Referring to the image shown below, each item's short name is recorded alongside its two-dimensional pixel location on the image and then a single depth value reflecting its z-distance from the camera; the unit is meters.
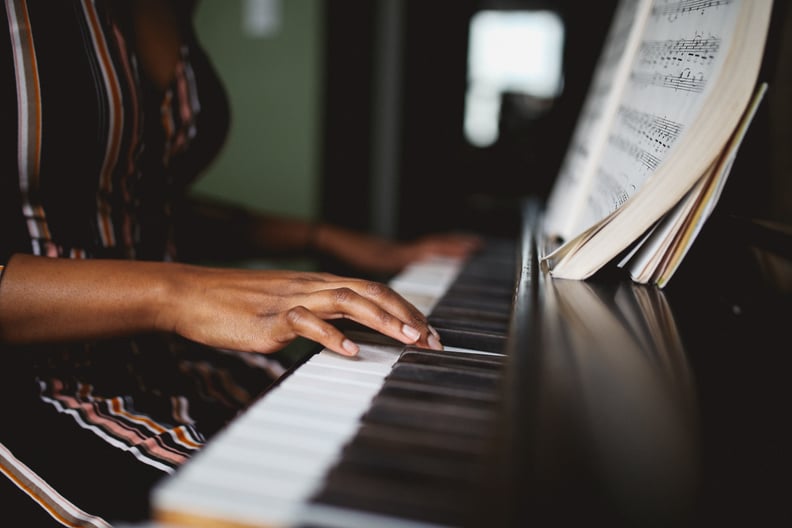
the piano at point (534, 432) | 0.50
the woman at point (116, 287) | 0.94
